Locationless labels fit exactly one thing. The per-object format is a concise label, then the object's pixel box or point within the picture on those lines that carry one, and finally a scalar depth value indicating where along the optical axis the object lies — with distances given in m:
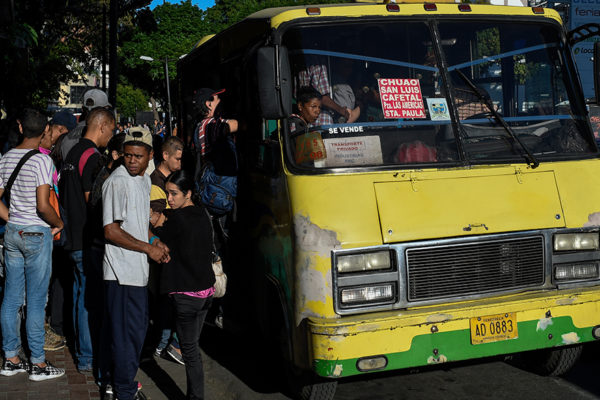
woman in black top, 4.91
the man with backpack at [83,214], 6.06
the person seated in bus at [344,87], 5.30
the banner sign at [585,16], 34.72
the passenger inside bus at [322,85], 5.25
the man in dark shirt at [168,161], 6.77
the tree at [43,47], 10.80
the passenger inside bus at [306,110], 5.22
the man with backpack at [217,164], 6.13
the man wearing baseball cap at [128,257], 4.87
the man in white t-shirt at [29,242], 5.69
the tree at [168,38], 63.25
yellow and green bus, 4.83
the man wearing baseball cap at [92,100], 9.71
